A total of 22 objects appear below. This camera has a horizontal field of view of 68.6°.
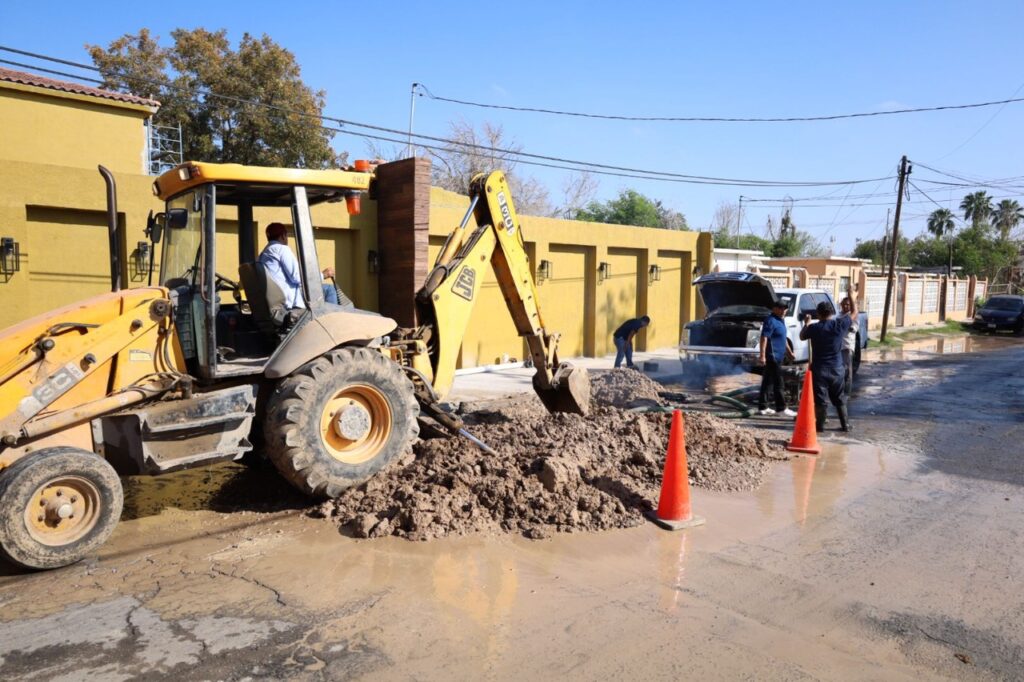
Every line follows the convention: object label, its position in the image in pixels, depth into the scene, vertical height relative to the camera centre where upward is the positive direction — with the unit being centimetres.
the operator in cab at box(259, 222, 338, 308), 597 -4
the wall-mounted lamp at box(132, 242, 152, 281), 1081 -5
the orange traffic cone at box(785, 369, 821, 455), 872 -181
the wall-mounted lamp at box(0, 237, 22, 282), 985 -5
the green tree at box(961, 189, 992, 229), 6812 +651
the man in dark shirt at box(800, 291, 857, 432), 960 -104
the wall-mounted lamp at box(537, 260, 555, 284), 1717 -9
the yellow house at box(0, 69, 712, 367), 774 +38
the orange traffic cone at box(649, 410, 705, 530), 593 -176
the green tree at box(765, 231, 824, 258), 4962 +197
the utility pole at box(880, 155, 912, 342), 2500 +180
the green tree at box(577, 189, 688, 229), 4377 +341
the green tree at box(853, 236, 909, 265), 6438 +225
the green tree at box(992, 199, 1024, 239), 6825 +587
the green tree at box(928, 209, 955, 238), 6750 +502
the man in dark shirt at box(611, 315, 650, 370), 1384 -125
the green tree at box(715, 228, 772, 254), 5095 +214
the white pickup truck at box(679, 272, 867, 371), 1297 -79
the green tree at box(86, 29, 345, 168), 2456 +550
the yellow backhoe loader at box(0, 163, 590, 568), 487 -89
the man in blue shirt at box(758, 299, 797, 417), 1123 -125
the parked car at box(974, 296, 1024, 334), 2977 -142
